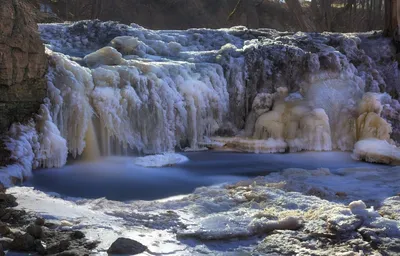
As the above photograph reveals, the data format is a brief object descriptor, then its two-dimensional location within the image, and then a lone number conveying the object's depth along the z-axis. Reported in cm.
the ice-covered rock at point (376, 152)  720
